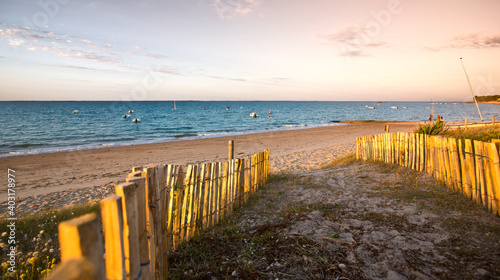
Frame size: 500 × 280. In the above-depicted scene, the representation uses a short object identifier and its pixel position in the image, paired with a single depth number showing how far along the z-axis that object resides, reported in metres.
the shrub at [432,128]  8.47
